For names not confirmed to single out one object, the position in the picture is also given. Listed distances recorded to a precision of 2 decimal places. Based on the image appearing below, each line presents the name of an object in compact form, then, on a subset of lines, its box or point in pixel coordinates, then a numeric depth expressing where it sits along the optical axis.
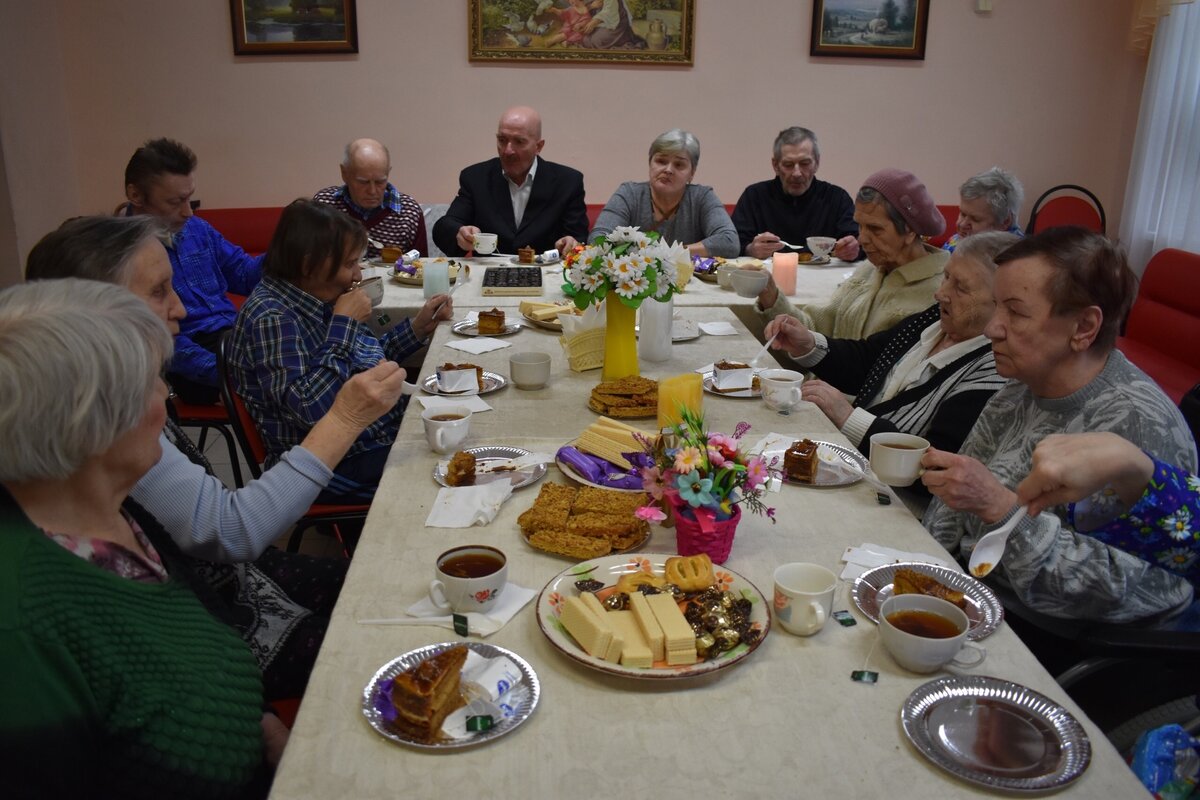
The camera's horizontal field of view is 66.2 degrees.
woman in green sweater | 1.02
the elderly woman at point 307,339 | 2.23
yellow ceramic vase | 2.35
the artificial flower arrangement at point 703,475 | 1.41
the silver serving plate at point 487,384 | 2.34
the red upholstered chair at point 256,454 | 2.23
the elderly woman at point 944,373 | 2.11
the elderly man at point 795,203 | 4.86
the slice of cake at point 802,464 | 1.80
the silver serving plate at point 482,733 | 1.06
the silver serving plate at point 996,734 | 1.02
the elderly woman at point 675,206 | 4.49
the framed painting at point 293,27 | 5.38
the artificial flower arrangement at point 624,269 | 2.25
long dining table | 1.01
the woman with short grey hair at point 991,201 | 3.79
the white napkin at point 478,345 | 2.74
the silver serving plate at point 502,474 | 1.78
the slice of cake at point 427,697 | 1.07
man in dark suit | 4.89
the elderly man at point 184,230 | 3.56
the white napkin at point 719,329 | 3.02
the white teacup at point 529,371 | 2.34
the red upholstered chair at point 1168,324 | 4.03
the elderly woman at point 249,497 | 1.56
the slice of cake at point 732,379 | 2.38
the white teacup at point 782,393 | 2.22
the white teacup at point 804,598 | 1.27
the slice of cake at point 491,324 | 2.93
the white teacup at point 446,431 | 1.91
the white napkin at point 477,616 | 1.29
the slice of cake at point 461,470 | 1.76
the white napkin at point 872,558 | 1.47
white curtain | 5.20
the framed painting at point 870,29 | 5.65
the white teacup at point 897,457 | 1.64
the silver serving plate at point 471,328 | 2.95
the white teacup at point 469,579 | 1.30
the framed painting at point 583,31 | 5.48
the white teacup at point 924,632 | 1.18
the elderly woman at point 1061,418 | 1.54
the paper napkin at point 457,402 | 2.21
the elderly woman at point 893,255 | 2.83
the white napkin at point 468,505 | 1.61
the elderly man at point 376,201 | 4.46
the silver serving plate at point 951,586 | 1.32
